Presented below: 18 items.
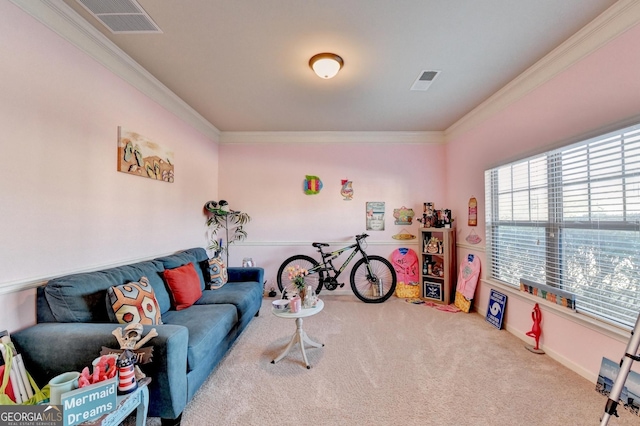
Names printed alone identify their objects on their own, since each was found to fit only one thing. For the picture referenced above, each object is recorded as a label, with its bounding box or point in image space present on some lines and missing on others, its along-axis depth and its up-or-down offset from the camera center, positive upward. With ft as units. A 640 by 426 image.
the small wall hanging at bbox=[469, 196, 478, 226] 11.70 +0.31
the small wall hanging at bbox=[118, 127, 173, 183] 7.86 +2.05
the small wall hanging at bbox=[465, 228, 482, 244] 11.64 -0.91
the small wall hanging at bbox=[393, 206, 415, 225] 14.46 +0.16
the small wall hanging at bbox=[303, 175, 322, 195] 14.37 +1.87
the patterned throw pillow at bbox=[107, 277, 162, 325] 5.83 -2.02
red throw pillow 8.09 -2.20
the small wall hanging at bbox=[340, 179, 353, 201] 14.47 +1.55
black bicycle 13.58 -2.94
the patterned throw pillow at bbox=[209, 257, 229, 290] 10.13 -2.23
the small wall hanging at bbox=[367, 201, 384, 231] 14.49 +0.27
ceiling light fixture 7.46 +4.50
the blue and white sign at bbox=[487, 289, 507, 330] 9.75 -3.50
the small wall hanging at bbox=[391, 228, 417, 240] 14.37 -1.00
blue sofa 5.00 -2.55
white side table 7.41 -3.43
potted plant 13.29 -0.29
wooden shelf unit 12.75 -2.44
